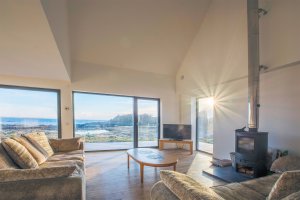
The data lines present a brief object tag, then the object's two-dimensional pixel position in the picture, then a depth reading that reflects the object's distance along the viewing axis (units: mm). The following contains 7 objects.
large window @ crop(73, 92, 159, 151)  5715
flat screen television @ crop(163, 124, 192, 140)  5797
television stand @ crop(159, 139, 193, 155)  5532
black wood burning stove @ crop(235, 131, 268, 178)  3193
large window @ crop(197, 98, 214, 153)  5562
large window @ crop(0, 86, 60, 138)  4750
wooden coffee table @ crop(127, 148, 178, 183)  3090
